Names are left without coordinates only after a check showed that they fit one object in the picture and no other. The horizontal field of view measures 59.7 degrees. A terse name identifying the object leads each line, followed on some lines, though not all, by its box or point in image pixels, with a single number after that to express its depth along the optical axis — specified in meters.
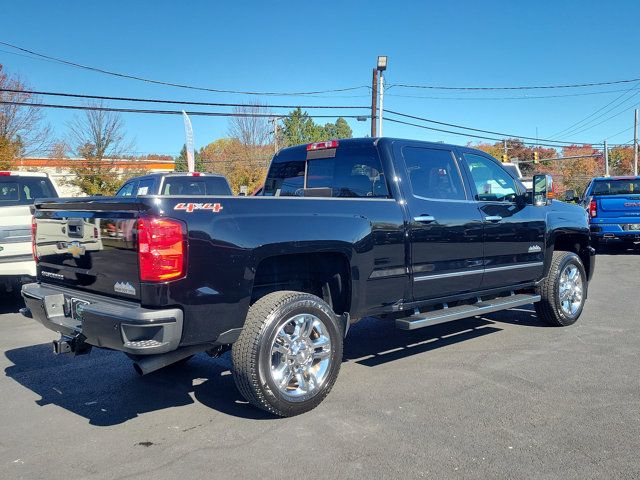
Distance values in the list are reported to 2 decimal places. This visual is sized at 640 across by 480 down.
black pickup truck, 3.45
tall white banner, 19.67
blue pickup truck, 13.78
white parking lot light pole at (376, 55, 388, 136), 22.23
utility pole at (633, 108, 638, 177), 49.44
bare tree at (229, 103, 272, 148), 40.00
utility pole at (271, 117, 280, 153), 39.91
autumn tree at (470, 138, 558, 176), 65.78
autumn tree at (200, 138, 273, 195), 39.19
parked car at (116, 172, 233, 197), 11.85
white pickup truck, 7.05
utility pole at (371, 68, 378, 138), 24.20
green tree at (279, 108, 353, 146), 53.62
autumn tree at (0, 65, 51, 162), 31.28
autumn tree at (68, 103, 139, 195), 37.53
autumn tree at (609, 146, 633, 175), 68.81
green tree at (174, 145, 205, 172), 54.89
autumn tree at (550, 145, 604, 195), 64.31
